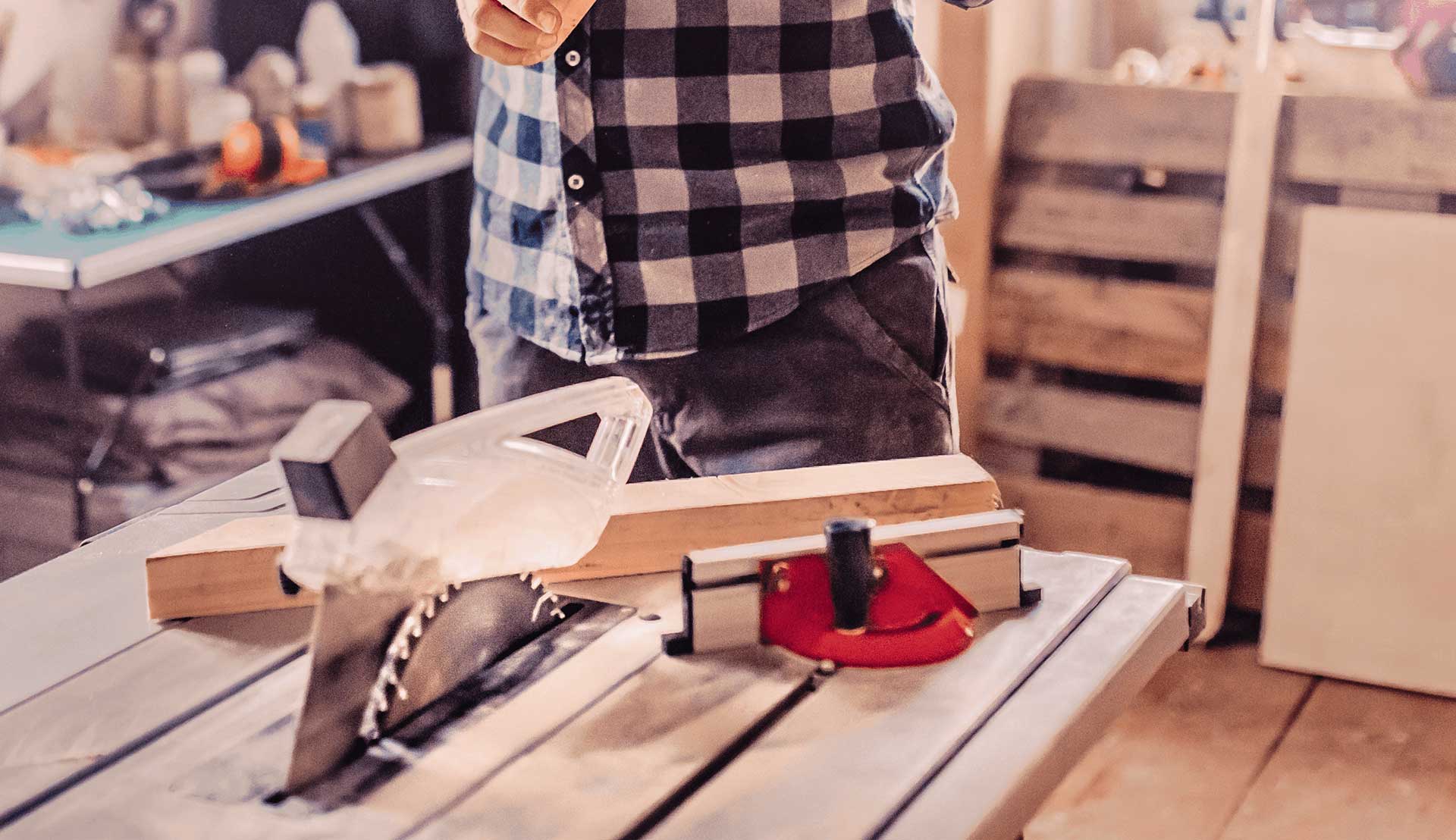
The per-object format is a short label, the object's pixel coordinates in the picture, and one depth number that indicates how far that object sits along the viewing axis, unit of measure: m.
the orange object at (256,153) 2.49
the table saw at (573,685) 0.88
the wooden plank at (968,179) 2.70
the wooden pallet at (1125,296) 2.63
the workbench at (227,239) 2.12
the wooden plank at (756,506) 1.18
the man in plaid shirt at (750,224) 1.39
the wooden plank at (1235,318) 2.53
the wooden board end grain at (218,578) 1.11
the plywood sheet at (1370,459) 2.49
